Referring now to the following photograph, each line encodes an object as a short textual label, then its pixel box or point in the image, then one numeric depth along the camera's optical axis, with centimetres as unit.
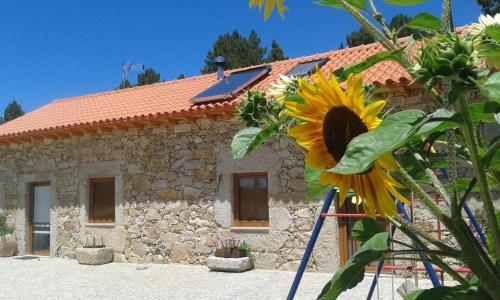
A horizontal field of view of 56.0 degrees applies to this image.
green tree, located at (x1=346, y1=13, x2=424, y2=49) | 2368
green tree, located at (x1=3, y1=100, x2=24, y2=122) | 4800
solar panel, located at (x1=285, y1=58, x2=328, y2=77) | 825
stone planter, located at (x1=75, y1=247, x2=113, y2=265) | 931
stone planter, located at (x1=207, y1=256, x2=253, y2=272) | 782
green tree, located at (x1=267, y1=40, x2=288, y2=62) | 2852
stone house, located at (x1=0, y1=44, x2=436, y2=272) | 776
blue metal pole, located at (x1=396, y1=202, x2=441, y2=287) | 183
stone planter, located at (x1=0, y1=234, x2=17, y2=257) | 1083
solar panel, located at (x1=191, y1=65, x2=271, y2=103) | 860
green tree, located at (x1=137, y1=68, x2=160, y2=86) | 3428
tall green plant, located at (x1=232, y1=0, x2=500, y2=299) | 59
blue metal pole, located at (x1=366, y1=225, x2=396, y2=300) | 280
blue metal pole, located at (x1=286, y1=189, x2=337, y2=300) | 221
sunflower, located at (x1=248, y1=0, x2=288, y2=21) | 97
